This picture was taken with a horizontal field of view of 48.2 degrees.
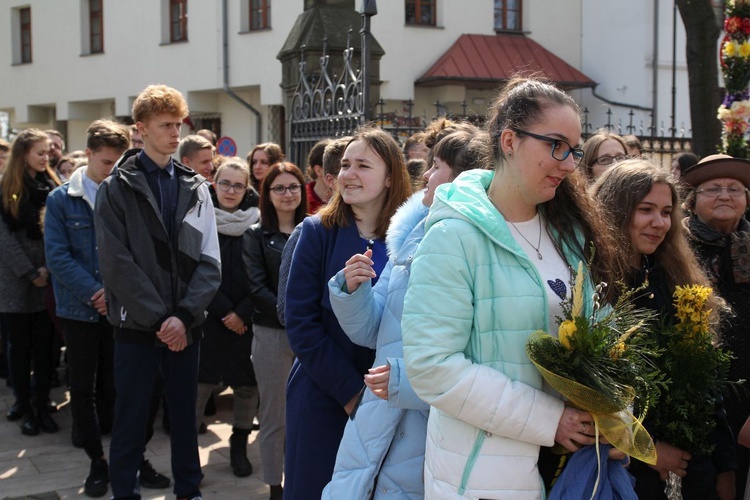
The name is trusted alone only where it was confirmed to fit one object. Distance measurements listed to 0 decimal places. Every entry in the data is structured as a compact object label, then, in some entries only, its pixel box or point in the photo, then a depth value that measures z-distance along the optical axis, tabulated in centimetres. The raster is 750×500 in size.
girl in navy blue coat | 350
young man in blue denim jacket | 530
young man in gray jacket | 452
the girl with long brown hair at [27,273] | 640
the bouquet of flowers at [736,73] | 684
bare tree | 788
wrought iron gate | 762
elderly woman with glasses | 403
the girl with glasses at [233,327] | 577
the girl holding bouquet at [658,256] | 332
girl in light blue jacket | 301
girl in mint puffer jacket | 244
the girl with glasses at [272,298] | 504
